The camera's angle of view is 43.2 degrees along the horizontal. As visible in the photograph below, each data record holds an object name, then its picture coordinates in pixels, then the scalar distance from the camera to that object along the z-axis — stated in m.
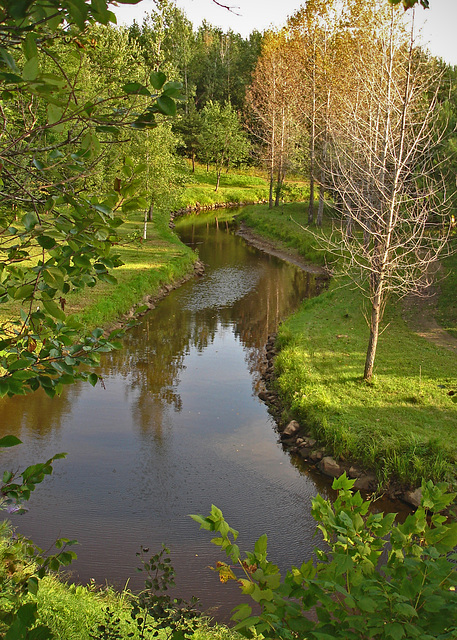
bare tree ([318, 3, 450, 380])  10.72
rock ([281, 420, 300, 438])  11.65
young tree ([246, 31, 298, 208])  37.53
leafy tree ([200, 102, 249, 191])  50.66
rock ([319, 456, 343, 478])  10.22
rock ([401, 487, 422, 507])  9.20
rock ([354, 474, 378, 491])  9.76
